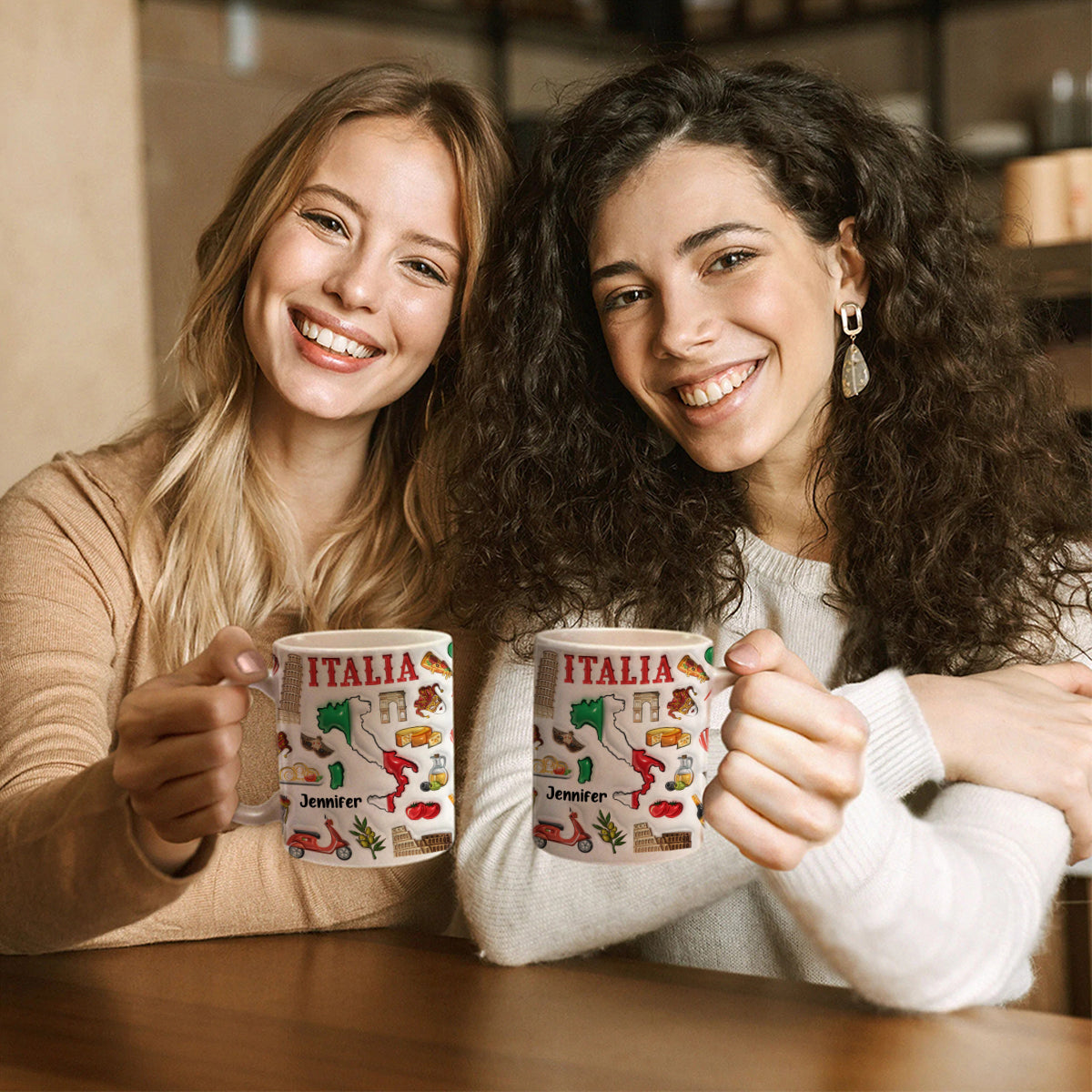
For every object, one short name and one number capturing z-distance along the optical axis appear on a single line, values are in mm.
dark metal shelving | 3799
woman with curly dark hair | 1254
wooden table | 793
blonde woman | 1188
